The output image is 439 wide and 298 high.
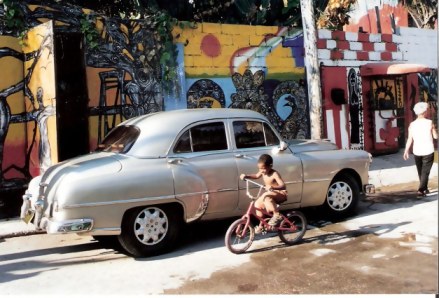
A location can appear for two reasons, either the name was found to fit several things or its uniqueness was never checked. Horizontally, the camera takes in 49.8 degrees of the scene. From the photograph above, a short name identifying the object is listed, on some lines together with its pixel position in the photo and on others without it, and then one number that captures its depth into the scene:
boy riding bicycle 5.25
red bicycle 5.23
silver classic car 4.92
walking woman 7.61
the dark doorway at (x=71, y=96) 7.77
